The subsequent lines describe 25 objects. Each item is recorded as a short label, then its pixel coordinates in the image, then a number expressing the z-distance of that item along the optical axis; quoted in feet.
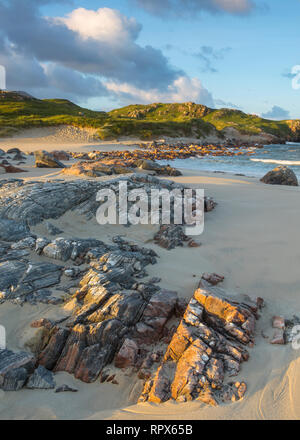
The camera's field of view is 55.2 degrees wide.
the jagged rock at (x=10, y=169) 50.85
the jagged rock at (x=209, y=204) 29.81
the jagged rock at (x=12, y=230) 20.06
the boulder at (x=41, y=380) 11.35
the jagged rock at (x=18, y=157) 70.36
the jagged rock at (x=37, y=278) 15.17
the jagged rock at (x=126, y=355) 12.21
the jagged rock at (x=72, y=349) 12.18
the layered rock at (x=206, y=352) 10.56
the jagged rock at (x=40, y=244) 18.36
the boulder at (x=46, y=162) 57.16
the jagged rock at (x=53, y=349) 12.30
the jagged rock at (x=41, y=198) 22.91
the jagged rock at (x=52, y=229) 22.16
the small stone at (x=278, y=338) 12.55
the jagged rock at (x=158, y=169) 56.52
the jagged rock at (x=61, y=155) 76.61
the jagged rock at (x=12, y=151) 85.30
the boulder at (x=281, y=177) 51.24
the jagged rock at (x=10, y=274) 15.20
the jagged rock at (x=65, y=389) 11.28
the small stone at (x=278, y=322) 13.39
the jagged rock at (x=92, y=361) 11.87
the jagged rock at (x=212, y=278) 16.74
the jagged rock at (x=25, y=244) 18.56
